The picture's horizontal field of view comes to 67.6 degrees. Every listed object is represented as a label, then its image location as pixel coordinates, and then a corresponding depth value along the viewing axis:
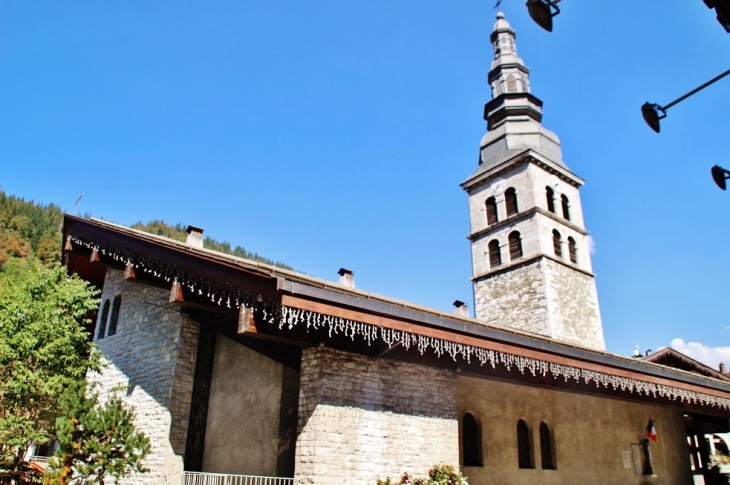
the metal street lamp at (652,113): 4.99
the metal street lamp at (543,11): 4.16
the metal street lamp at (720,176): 6.02
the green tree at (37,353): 10.05
